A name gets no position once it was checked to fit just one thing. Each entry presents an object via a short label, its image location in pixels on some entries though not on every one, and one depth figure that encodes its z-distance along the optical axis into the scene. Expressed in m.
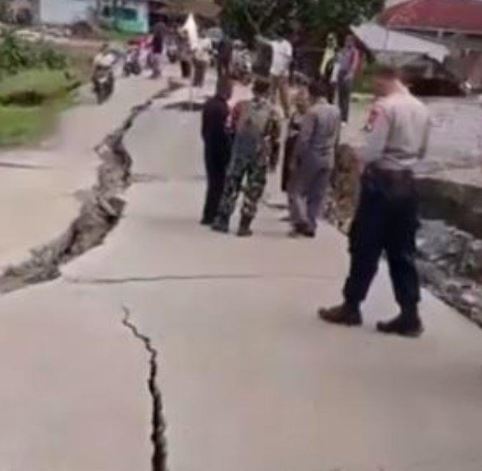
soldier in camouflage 14.34
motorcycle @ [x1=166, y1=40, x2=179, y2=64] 46.28
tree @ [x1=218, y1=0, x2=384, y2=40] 47.99
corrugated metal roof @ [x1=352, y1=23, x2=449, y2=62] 44.94
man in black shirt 15.27
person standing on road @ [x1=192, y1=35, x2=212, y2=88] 34.34
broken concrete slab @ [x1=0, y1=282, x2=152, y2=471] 7.02
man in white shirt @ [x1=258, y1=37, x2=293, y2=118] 23.00
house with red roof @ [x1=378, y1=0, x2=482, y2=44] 57.53
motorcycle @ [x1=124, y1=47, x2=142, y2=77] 41.66
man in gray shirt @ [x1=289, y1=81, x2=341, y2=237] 14.30
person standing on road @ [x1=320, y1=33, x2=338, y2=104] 27.54
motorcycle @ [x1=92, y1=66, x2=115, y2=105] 32.28
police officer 9.64
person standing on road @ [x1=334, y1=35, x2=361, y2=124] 27.67
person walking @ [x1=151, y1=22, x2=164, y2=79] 41.05
